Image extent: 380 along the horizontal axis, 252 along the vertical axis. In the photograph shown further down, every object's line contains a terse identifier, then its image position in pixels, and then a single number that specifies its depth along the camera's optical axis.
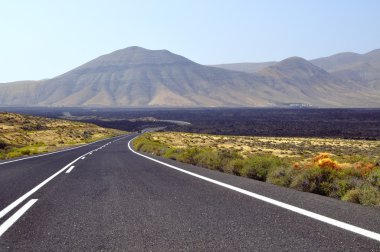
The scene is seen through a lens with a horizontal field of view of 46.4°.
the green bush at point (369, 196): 7.89
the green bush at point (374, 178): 9.42
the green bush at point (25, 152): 33.35
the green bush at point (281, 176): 10.98
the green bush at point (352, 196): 8.34
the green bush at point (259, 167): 12.87
